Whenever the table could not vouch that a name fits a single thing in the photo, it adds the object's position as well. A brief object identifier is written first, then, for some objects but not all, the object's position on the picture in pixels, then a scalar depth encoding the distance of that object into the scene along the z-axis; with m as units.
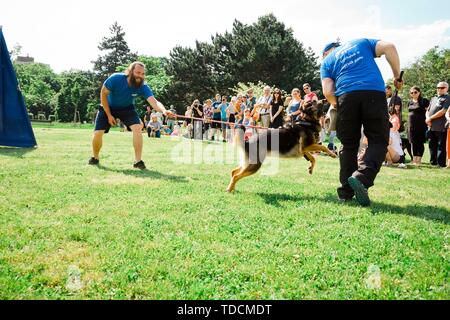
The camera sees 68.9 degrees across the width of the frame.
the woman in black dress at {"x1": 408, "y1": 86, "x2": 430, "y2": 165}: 9.34
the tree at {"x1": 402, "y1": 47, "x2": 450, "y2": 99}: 42.59
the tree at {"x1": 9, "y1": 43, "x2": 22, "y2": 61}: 61.97
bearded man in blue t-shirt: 6.66
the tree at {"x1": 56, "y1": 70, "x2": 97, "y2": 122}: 58.62
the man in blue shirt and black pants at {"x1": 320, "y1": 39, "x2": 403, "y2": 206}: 4.11
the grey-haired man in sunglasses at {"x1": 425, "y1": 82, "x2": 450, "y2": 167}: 8.80
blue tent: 9.07
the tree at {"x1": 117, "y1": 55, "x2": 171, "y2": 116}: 46.47
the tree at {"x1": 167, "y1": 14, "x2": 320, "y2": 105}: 37.31
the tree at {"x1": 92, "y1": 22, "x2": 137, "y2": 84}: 65.75
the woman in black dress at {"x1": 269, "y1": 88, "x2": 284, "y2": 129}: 10.42
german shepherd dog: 4.99
